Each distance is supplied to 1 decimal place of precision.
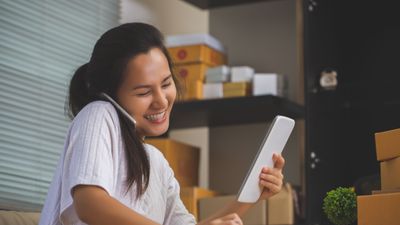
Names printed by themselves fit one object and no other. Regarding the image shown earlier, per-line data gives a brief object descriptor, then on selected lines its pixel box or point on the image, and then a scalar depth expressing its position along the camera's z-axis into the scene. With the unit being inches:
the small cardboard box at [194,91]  131.2
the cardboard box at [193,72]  132.3
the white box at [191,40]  133.3
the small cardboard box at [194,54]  132.8
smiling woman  61.4
